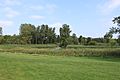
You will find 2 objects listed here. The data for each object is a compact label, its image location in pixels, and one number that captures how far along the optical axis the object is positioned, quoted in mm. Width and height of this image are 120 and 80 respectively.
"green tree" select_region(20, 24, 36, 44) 40081
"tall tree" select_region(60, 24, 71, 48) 35045
